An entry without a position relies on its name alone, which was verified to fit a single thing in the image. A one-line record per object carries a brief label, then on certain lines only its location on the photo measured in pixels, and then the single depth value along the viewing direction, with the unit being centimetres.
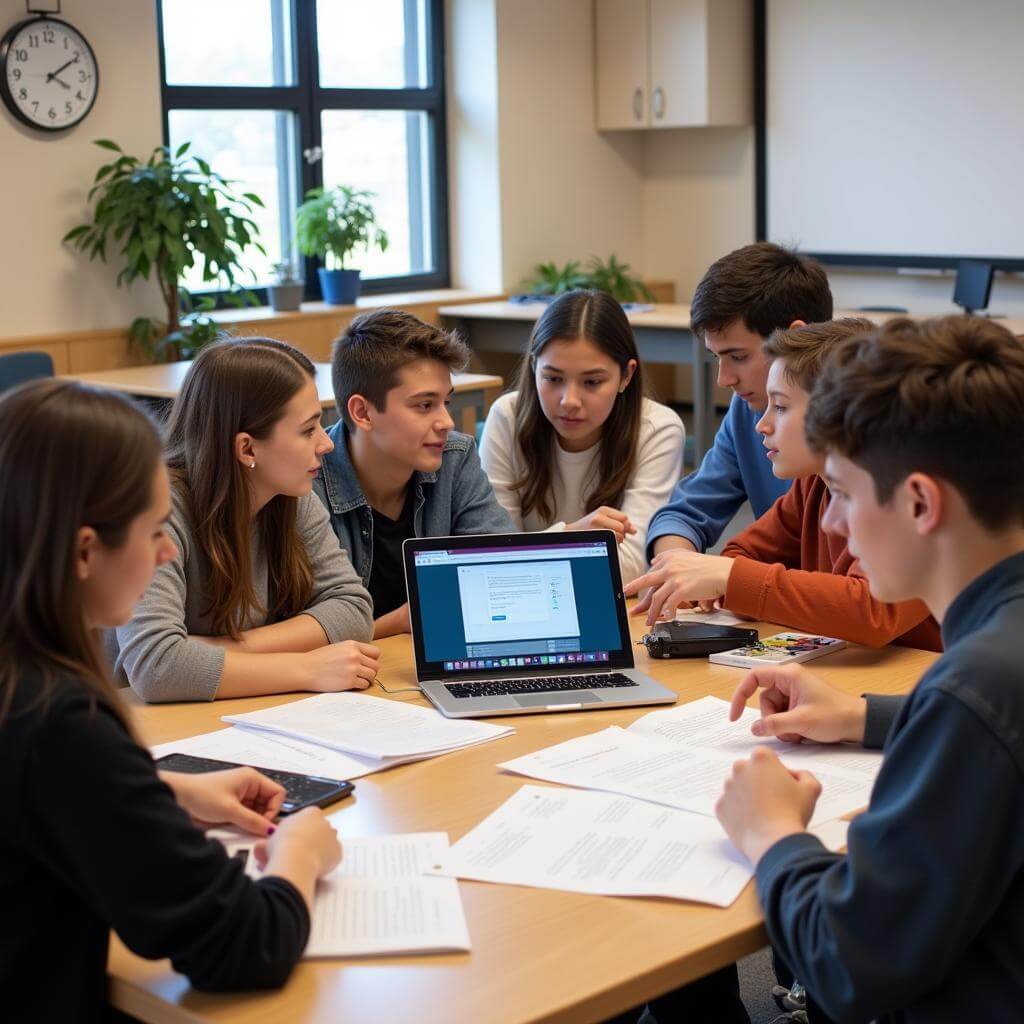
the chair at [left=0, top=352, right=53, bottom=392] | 460
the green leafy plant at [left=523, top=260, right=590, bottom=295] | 679
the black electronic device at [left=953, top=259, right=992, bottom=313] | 578
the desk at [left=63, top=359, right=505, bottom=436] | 449
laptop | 191
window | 596
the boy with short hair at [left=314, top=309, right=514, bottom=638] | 245
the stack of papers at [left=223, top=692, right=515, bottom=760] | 163
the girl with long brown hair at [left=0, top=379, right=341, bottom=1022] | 104
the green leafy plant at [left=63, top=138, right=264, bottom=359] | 519
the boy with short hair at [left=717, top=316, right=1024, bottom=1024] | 103
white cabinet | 669
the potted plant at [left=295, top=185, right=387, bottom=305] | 610
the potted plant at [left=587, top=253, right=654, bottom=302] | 689
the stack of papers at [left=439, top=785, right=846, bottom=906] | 127
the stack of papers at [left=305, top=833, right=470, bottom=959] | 116
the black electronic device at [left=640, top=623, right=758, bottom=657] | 202
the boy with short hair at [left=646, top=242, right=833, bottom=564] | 262
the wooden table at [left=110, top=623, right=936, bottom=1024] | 108
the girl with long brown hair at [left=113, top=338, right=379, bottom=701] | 187
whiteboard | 599
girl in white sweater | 279
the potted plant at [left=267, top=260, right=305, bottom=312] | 610
